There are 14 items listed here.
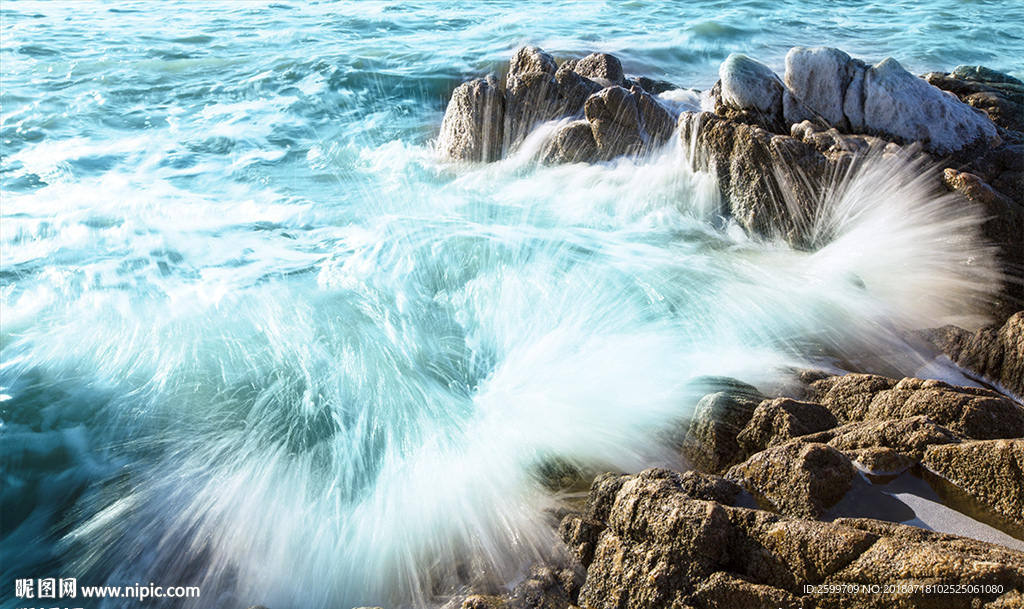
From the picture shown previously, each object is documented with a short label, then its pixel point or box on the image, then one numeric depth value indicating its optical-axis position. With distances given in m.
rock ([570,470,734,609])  2.30
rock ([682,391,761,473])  3.14
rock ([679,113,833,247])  5.27
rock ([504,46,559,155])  7.35
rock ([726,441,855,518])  2.54
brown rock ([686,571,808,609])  2.11
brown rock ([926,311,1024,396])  3.64
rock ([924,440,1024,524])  2.38
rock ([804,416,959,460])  2.68
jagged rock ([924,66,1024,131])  6.20
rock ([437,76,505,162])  7.51
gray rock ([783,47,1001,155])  5.42
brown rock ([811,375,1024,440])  2.77
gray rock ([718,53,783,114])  5.83
